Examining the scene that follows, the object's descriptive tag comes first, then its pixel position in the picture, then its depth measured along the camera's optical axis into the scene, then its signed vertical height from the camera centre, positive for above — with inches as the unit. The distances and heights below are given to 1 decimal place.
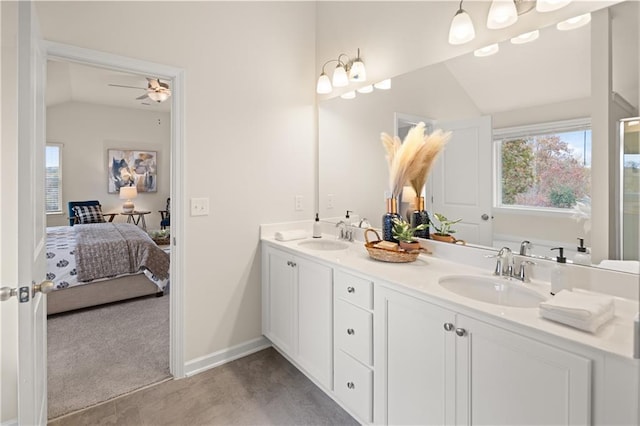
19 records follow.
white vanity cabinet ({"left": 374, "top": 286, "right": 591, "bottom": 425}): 38.6 -22.1
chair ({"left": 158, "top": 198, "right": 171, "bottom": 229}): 283.0 -6.2
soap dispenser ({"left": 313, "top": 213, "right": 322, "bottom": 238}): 103.8 -6.3
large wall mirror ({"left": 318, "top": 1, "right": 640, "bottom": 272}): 51.3 +21.2
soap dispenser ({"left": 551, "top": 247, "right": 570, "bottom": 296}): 52.2 -10.8
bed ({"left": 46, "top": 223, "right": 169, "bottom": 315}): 129.5 -23.7
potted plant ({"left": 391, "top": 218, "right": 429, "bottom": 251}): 74.5 -5.3
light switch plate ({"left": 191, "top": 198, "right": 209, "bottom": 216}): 88.1 +1.2
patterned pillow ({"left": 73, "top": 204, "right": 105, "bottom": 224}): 237.3 -2.3
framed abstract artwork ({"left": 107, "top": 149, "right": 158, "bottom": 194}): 262.5 +33.3
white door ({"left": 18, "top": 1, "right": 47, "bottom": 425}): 41.9 -1.6
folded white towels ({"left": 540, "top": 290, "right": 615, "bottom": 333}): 38.5 -11.9
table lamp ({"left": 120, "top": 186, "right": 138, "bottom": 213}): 260.8 +11.7
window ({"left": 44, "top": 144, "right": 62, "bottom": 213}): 239.3 +23.4
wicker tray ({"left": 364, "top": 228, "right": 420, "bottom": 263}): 71.4 -9.5
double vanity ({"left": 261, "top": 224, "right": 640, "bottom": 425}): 37.2 -19.6
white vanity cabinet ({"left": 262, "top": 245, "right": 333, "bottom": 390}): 75.6 -25.2
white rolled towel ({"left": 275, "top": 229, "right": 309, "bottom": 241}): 98.0 -7.2
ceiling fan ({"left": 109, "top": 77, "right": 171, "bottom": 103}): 164.9 +59.2
